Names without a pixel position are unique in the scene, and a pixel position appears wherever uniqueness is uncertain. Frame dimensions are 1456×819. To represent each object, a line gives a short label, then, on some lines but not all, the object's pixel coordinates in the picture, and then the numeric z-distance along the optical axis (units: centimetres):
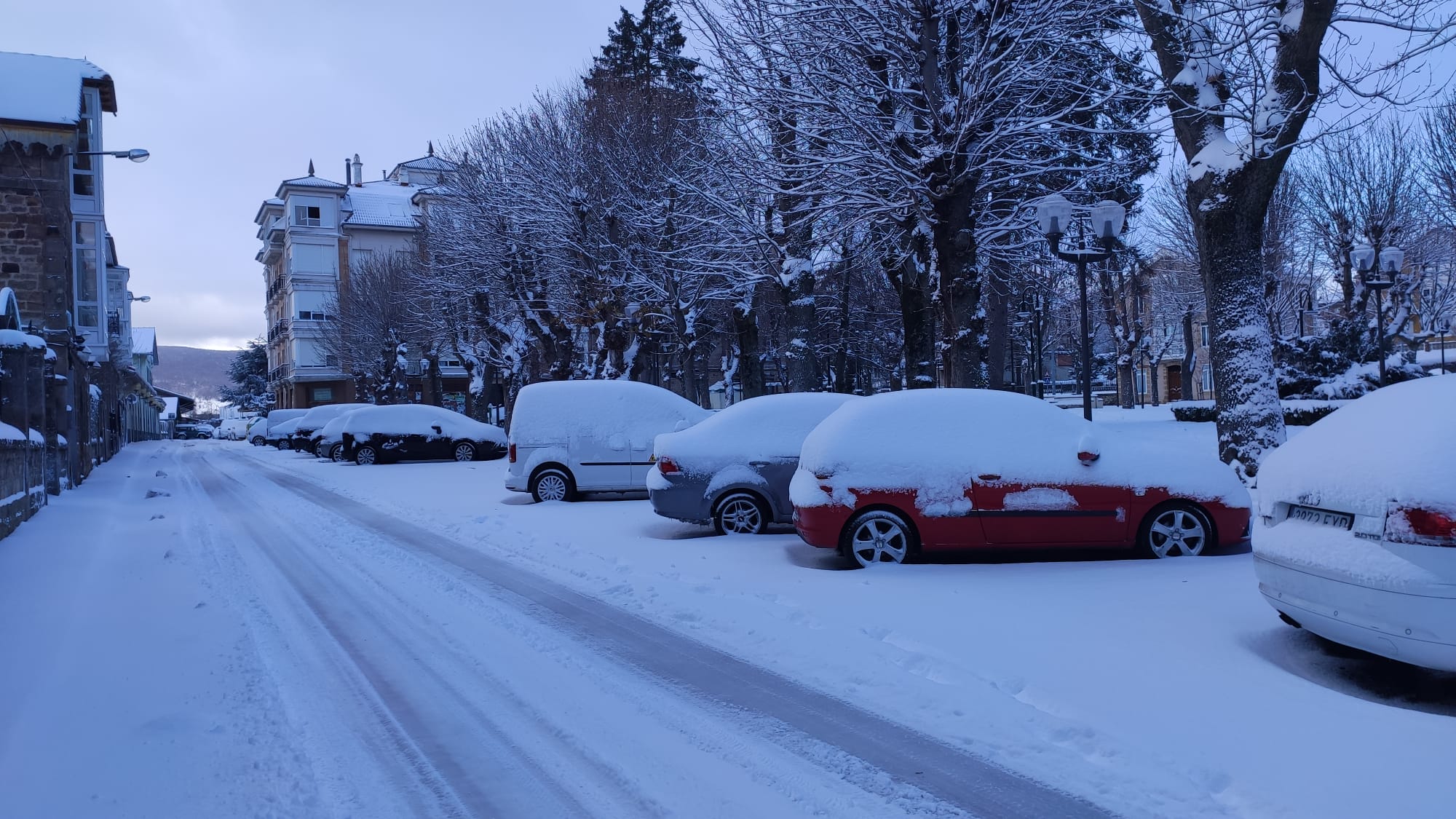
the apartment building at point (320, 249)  6519
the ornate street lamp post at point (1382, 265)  2047
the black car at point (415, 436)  2716
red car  866
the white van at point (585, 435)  1545
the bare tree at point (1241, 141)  1122
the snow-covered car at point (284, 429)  4216
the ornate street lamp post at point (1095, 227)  1344
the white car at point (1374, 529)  461
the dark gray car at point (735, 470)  1109
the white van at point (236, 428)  7288
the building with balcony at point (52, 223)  2219
